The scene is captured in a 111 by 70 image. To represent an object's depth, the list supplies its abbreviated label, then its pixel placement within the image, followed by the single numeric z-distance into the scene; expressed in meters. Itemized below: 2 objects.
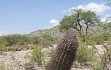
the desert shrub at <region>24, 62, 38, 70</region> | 1.67
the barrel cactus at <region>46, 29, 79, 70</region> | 1.70
